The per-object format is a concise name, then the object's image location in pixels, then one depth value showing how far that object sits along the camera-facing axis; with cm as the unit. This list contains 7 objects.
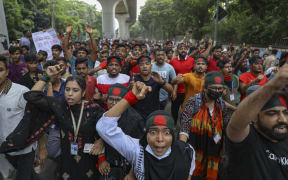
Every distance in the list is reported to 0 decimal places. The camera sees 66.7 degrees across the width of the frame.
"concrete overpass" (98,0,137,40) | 2953
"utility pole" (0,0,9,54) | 514
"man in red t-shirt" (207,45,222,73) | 556
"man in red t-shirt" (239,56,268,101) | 433
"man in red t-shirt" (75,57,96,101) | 392
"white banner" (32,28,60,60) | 651
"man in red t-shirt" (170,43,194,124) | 502
